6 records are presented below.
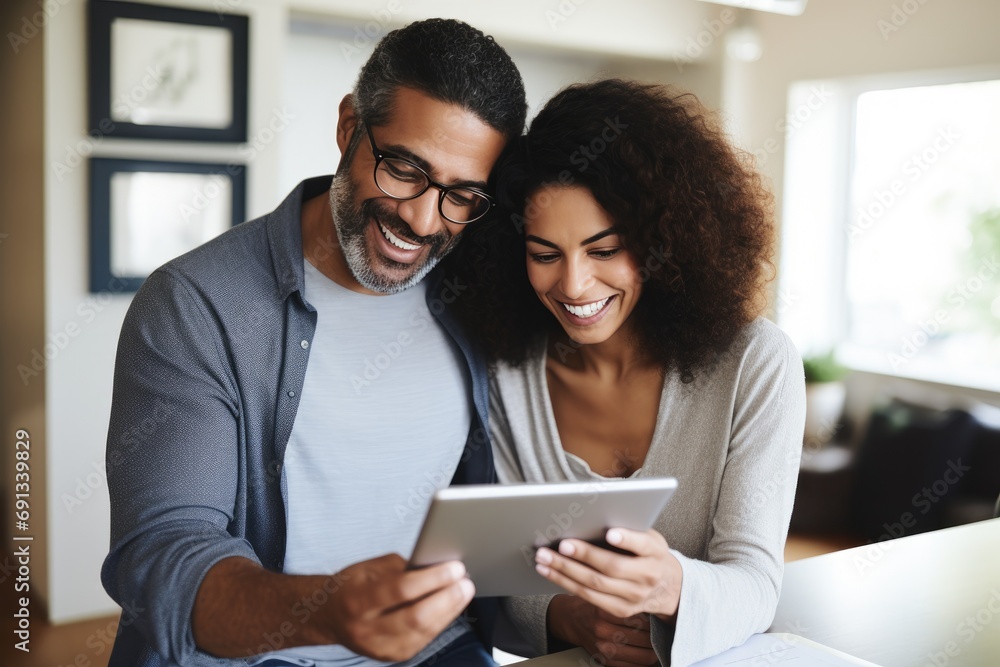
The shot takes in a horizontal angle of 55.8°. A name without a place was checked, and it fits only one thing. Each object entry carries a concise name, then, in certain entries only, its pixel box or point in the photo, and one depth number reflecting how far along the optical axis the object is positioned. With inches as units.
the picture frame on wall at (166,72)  142.2
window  191.8
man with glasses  56.1
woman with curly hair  64.0
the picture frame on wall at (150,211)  145.4
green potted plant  190.5
